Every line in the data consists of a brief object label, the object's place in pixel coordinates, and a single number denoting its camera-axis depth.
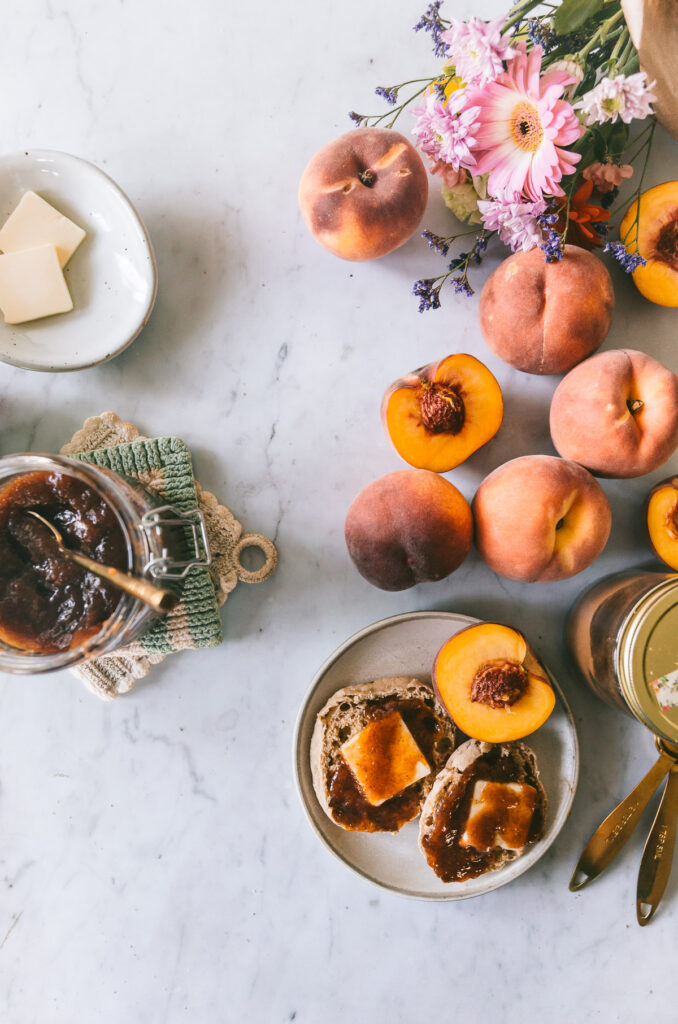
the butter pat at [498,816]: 0.80
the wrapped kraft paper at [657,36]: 0.68
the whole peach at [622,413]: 0.74
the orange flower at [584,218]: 0.79
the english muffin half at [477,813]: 0.80
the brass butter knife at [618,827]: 0.85
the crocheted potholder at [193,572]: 0.82
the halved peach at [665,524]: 0.82
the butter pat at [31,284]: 0.82
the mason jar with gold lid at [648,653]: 0.72
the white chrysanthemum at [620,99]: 0.60
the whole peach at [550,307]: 0.76
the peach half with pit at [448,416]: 0.78
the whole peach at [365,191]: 0.77
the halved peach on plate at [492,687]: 0.76
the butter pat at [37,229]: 0.82
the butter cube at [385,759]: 0.79
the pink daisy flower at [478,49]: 0.61
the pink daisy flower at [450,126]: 0.67
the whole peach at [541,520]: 0.73
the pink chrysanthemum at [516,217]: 0.71
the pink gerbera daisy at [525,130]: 0.65
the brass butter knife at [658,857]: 0.85
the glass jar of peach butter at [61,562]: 0.64
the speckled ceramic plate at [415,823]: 0.82
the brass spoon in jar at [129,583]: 0.60
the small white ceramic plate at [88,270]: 0.83
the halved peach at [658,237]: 0.82
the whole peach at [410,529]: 0.75
